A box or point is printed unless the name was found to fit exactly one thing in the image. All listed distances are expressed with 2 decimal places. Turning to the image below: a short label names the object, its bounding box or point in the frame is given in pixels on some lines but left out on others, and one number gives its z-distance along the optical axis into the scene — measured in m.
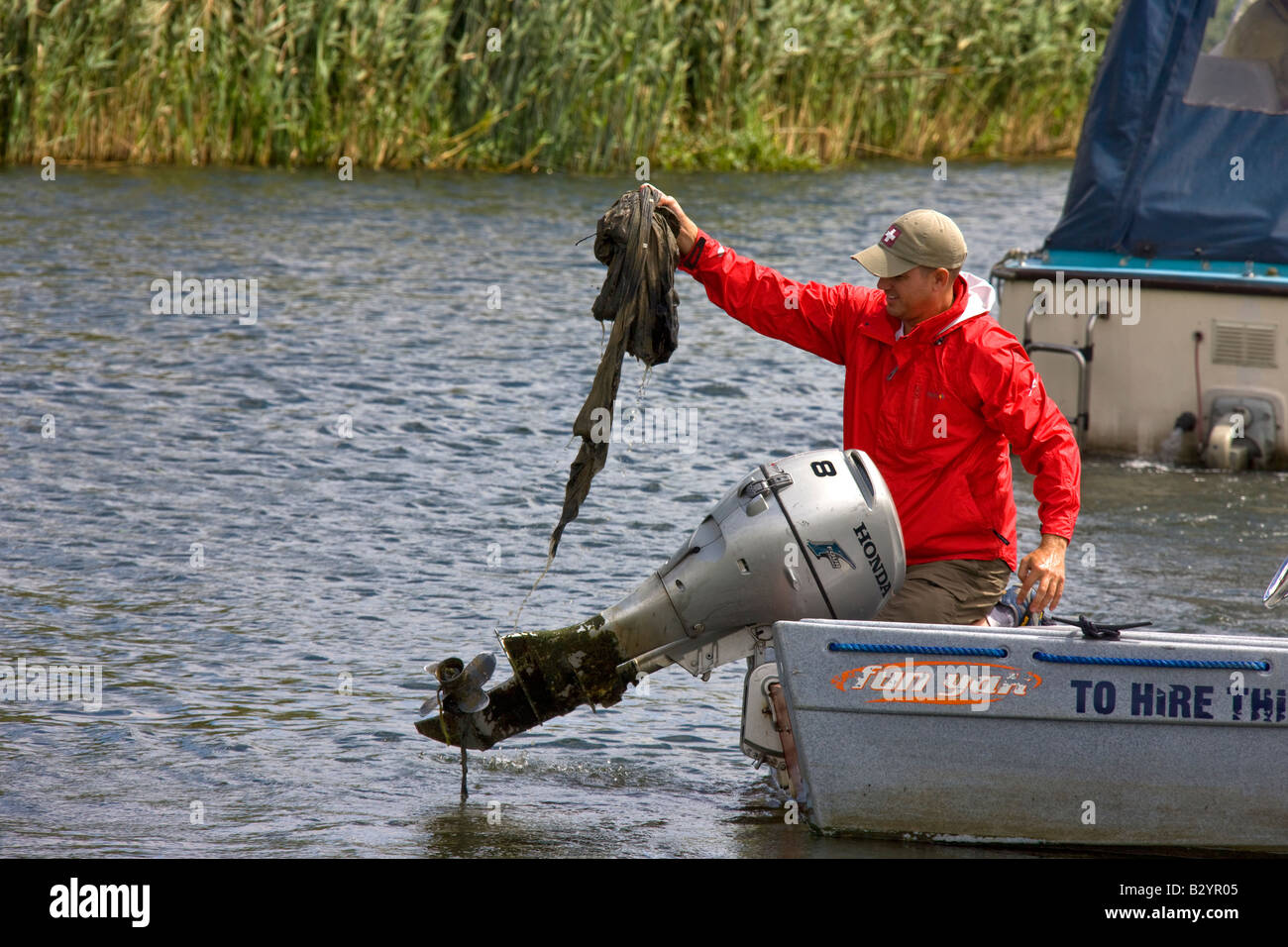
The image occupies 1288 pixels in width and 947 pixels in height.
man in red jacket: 9.70
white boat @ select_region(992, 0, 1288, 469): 18.55
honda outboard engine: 9.68
